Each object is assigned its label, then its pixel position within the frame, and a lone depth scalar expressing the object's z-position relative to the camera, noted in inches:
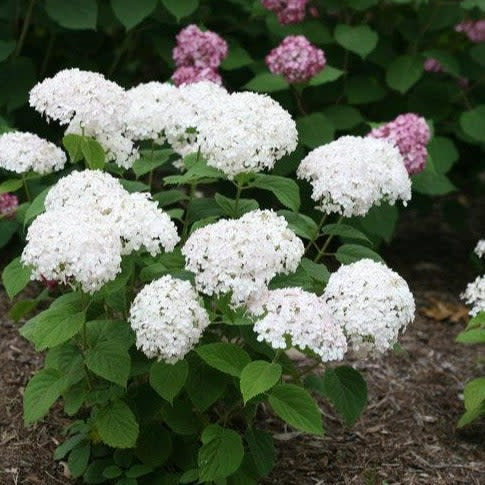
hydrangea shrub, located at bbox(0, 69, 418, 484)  100.1
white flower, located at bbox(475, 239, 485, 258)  142.0
